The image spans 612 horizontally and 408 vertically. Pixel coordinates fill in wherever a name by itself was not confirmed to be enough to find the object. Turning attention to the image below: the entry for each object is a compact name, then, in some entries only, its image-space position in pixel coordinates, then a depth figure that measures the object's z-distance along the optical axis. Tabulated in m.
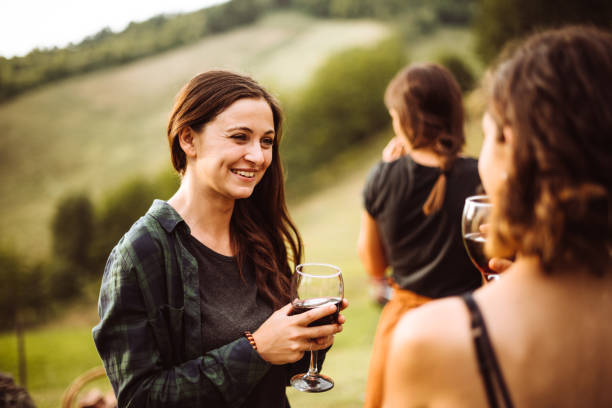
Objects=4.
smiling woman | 1.41
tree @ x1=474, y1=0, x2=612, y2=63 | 7.48
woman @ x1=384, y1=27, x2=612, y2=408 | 0.83
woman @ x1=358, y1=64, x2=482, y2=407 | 2.48
